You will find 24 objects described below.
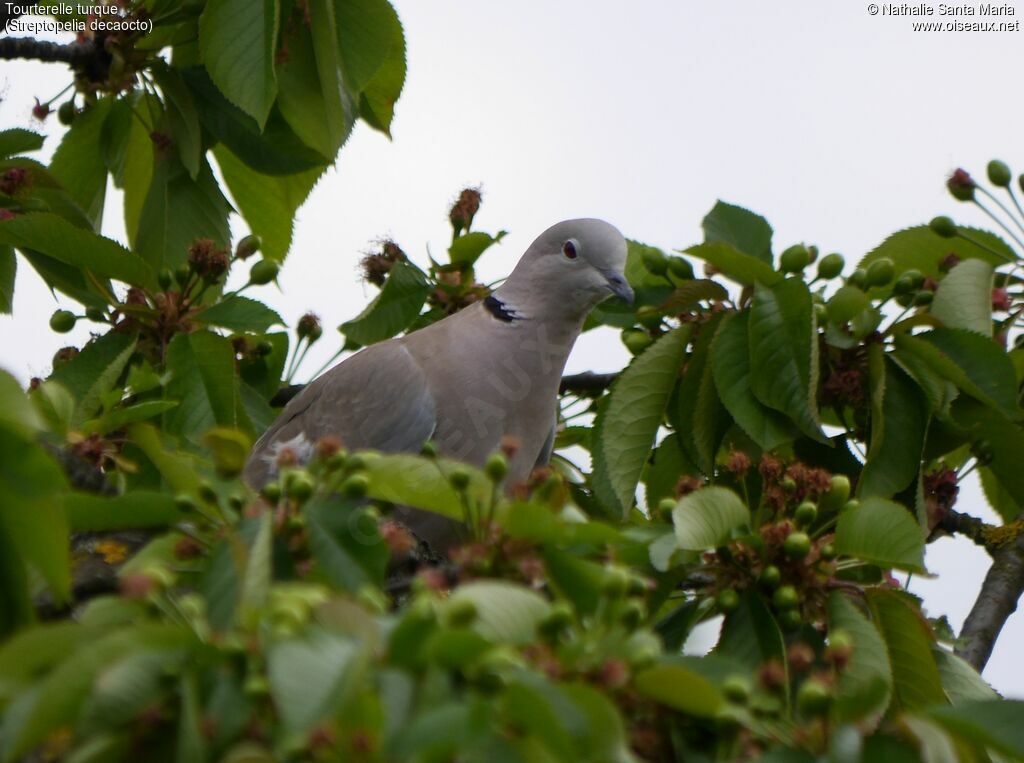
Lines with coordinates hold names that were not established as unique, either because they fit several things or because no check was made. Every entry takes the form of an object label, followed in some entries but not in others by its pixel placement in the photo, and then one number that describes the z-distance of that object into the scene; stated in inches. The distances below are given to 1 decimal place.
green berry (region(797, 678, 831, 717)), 140.4
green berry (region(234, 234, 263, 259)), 321.1
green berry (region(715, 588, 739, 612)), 206.2
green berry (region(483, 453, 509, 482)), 155.9
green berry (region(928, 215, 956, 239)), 307.0
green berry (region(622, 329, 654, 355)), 302.2
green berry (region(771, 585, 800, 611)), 202.5
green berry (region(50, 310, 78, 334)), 323.0
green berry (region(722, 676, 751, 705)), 140.7
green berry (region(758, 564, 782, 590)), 203.6
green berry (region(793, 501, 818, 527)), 204.5
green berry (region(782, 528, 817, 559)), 199.3
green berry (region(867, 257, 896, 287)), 286.4
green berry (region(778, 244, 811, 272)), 281.7
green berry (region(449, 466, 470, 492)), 159.0
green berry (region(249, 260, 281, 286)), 315.9
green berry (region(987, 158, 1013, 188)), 310.7
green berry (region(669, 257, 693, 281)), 297.7
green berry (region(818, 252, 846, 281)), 289.4
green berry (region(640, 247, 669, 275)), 298.5
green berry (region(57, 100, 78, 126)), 358.6
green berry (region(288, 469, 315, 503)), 156.6
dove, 326.3
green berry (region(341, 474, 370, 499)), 161.9
